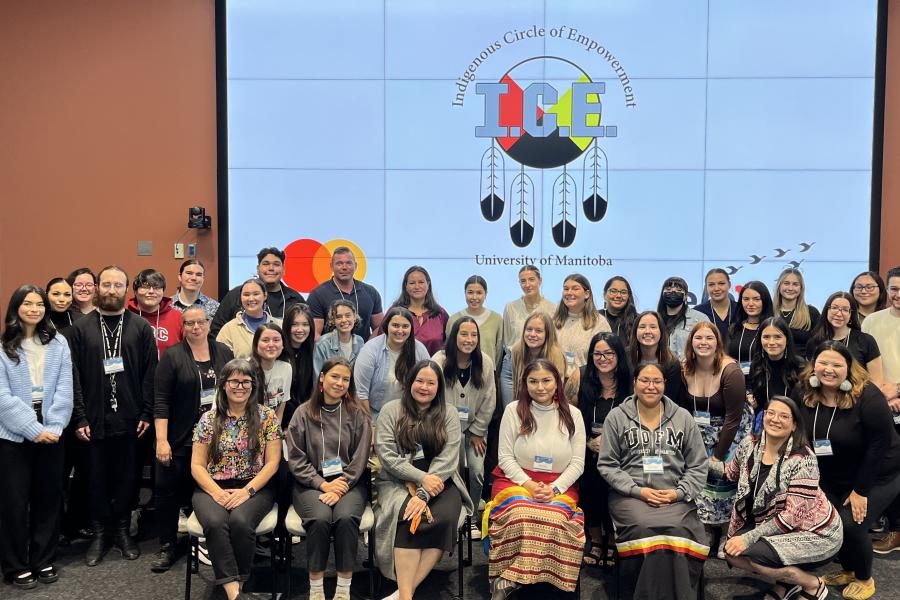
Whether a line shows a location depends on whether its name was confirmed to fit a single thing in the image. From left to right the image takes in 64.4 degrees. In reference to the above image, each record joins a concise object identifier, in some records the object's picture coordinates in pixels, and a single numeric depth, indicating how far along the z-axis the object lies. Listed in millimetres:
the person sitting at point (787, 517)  3143
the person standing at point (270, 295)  4246
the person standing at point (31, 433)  3314
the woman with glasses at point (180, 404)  3535
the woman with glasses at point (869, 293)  4305
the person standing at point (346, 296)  4534
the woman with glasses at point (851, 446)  3350
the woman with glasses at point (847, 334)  3836
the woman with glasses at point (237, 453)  3232
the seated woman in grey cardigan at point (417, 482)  3254
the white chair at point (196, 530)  3199
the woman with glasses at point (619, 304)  4238
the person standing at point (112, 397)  3635
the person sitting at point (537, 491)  3148
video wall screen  5629
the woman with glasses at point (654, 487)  3047
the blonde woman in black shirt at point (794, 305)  4125
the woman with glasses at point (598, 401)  3627
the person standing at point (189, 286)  4289
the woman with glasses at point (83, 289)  3957
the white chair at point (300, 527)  3238
